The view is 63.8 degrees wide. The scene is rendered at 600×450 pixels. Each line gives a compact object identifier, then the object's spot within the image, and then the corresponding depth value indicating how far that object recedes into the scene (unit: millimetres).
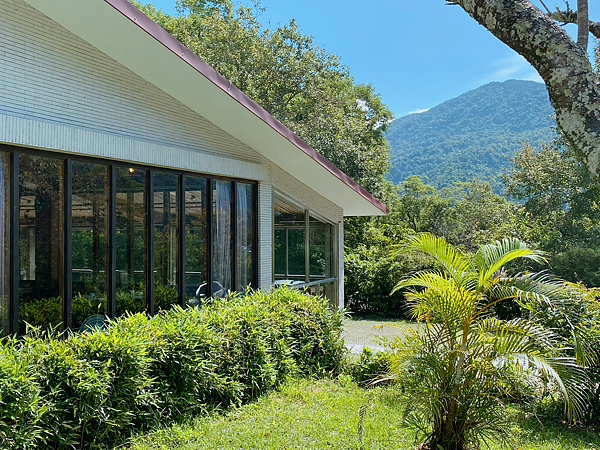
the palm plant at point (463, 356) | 3857
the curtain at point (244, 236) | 8281
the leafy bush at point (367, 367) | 6750
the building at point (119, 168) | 5113
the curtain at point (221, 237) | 7773
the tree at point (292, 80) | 20272
